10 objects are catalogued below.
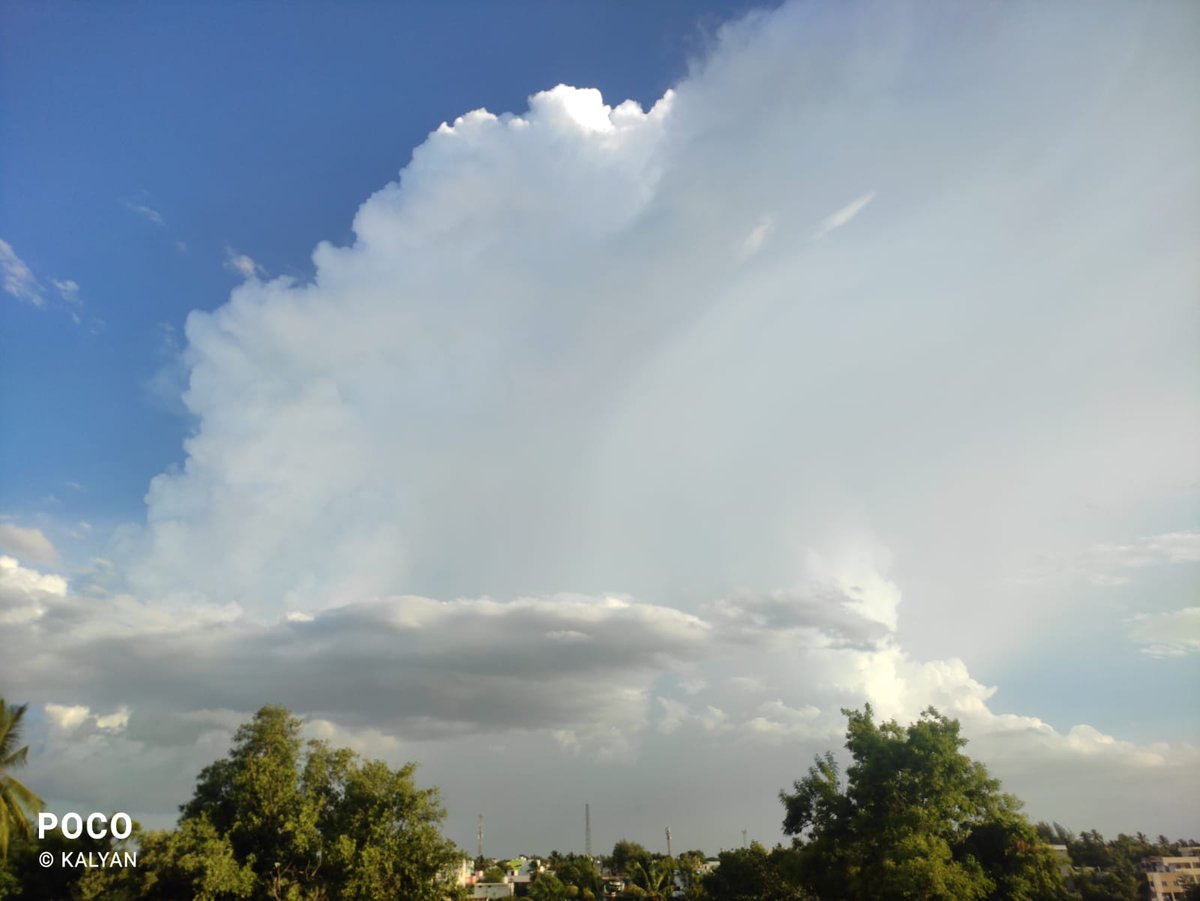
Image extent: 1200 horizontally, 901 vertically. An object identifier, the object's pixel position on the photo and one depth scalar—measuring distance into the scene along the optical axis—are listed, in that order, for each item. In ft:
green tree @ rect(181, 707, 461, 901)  110.52
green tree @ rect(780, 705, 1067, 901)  118.42
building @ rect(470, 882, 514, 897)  401.08
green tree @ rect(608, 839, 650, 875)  443.73
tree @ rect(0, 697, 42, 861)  118.32
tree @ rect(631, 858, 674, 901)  302.39
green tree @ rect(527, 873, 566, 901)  301.63
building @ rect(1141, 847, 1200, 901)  228.84
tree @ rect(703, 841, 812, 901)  194.70
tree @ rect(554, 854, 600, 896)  373.20
